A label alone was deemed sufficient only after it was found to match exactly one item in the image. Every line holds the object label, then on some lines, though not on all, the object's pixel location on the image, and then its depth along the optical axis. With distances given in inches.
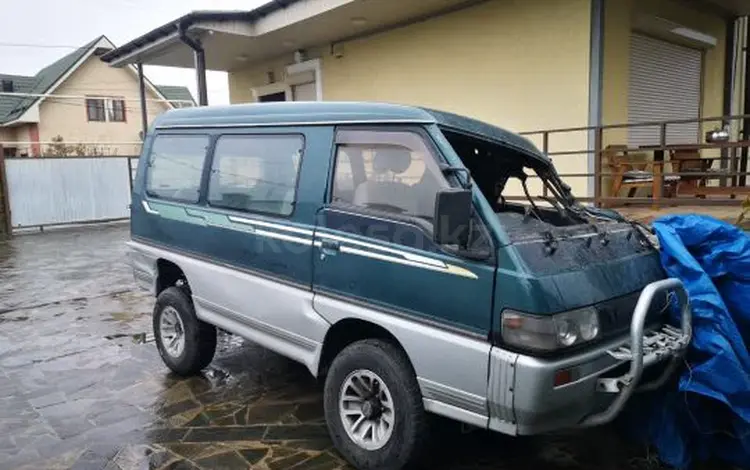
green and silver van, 110.9
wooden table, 259.8
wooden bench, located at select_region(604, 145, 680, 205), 296.0
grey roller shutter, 356.5
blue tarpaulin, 125.7
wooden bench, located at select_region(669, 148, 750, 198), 285.3
